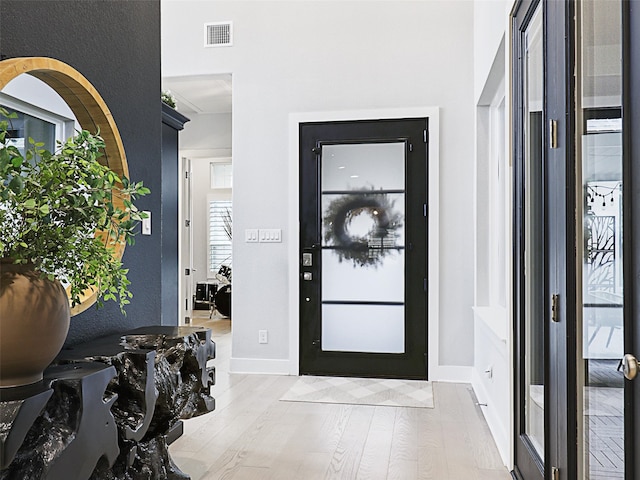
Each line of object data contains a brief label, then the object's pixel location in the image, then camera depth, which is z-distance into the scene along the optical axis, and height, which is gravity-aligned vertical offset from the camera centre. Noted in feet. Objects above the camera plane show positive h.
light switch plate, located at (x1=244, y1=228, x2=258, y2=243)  15.10 +0.37
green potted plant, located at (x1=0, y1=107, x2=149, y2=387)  4.70 +0.04
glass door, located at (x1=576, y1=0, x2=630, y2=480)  4.34 +0.08
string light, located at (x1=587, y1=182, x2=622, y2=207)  4.42 +0.49
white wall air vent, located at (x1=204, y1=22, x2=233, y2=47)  15.24 +6.00
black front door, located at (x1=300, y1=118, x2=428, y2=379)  14.40 +0.01
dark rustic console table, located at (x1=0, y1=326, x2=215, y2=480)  4.56 -1.58
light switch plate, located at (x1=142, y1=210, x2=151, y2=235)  8.79 +0.35
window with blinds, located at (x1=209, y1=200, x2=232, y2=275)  28.32 +0.71
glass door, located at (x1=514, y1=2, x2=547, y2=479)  7.00 -0.07
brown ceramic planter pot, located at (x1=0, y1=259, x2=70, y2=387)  4.68 -0.65
